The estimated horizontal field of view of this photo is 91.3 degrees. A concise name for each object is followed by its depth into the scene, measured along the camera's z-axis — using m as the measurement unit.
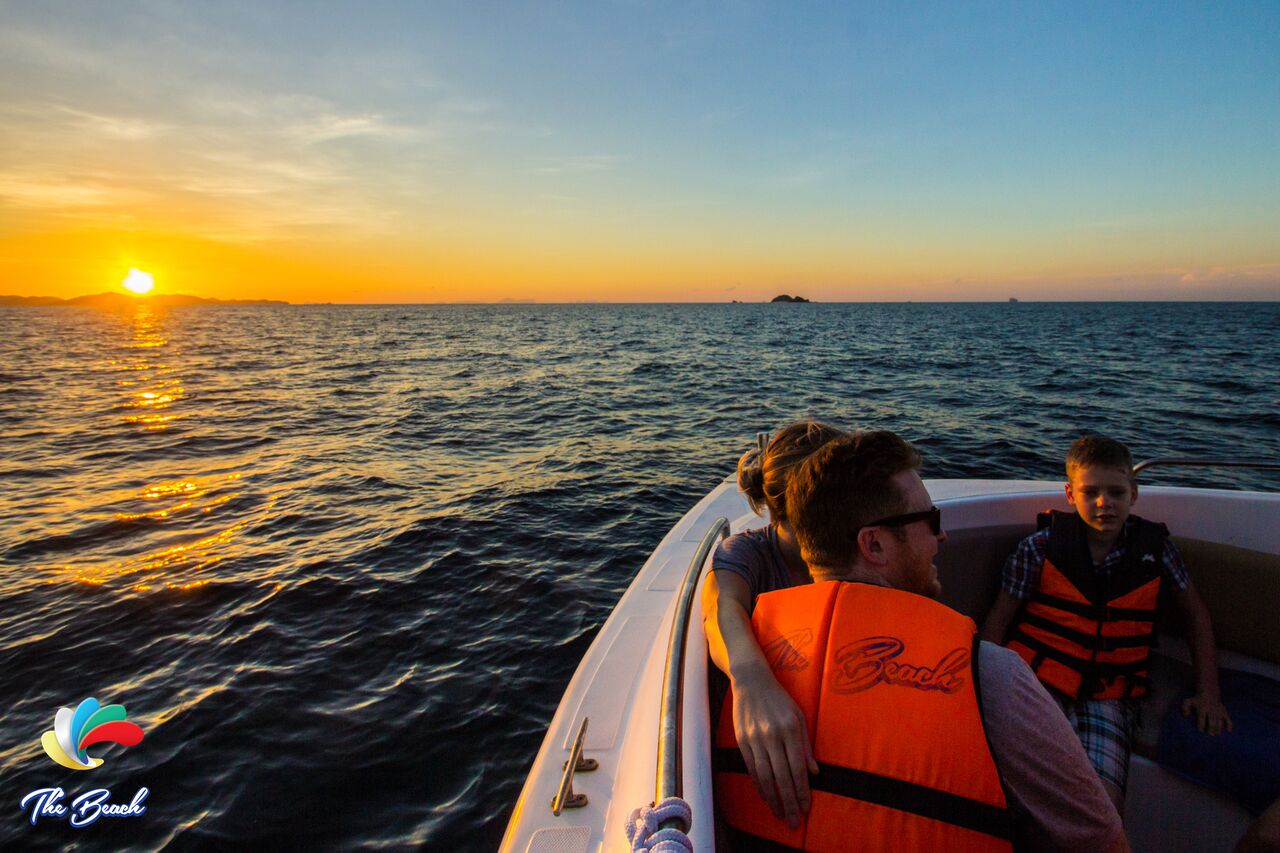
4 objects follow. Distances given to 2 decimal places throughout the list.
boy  2.80
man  1.16
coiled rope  1.21
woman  1.21
